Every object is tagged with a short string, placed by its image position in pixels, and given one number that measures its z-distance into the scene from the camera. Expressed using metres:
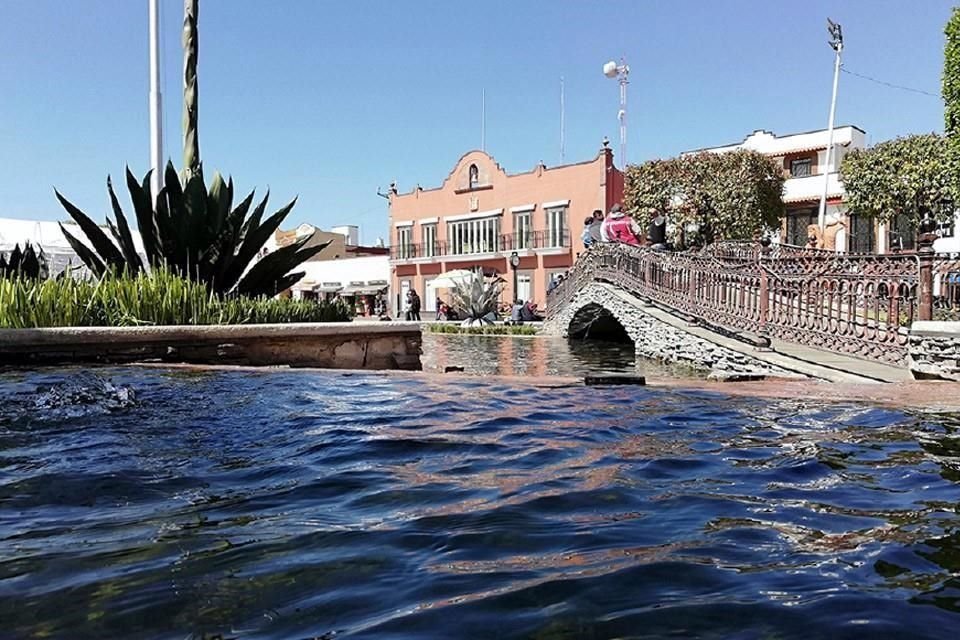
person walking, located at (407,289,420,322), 25.89
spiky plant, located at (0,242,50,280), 9.05
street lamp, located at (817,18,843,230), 31.66
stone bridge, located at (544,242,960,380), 8.19
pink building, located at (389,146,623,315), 39.91
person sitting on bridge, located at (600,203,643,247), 18.03
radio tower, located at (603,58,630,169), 39.34
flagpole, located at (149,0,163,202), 12.05
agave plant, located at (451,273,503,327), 25.61
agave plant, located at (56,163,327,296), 8.30
